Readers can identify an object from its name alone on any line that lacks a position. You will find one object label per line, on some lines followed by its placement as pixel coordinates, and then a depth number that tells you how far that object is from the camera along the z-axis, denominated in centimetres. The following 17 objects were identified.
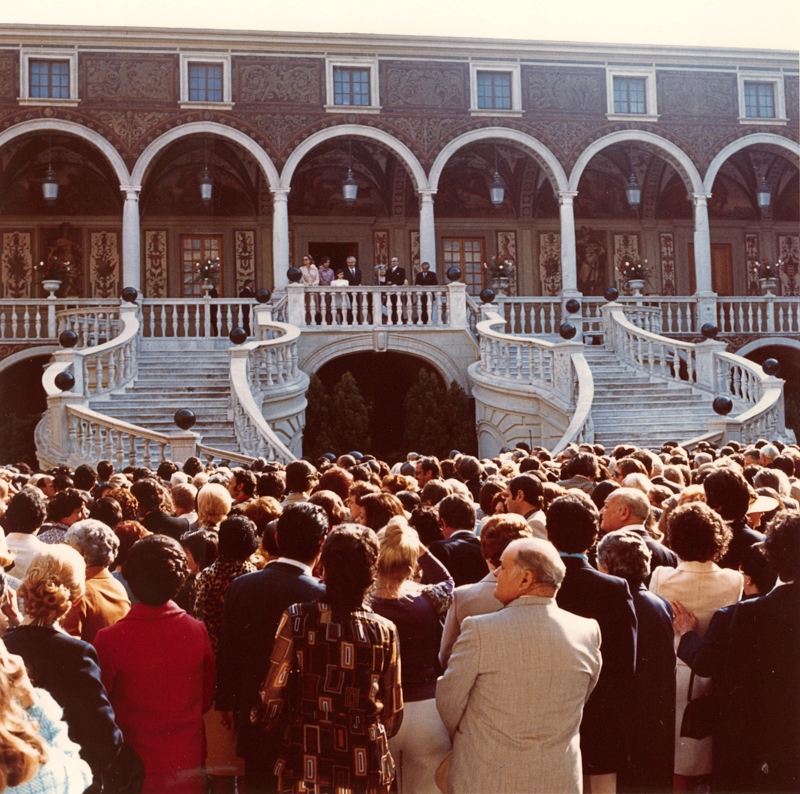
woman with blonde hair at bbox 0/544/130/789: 379
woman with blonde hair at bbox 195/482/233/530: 651
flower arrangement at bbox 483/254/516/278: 2514
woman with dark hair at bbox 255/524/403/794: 393
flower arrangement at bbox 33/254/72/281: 2394
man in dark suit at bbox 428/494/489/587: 567
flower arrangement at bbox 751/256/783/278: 2702
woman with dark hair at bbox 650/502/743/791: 485
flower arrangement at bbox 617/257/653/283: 2589
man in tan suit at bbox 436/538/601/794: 395
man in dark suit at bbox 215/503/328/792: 457
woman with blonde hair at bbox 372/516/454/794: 436
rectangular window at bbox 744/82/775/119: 2697
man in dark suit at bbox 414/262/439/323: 2311
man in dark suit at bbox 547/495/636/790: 452
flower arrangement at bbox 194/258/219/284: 2427
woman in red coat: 422
